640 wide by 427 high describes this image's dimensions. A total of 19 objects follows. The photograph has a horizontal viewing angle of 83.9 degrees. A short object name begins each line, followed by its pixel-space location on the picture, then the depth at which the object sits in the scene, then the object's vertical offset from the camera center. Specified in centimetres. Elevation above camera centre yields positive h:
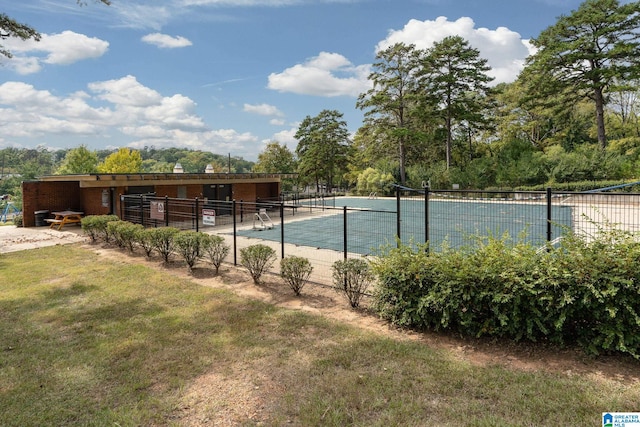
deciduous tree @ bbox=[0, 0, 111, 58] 815 +394
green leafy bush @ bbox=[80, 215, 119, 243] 1062 -91
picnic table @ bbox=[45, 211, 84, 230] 1502 -94
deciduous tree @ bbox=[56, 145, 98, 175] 4769 +485
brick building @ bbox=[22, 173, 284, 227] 1513 +35
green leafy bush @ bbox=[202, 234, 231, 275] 733 -112
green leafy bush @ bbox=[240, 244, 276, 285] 646 -117
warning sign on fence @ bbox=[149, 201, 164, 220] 1103 -45
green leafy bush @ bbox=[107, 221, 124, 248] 966 -97
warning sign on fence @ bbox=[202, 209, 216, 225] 859 -53
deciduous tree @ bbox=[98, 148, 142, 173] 4666 +453
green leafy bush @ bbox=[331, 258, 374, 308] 522 -126
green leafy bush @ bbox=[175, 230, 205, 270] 745 -106
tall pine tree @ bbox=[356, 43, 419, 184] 3516 +960
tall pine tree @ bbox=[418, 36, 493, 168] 3350 +1041
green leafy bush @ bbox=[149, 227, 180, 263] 807 -101
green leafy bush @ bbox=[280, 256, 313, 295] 580 -127
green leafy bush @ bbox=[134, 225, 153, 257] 843 -103
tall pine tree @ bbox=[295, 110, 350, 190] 4300 +539
